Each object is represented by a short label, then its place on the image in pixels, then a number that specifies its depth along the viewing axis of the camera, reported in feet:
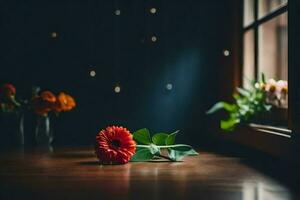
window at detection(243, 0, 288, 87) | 7.76
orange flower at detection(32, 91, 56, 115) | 8.45
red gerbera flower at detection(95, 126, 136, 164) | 5.73
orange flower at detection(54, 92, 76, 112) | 8.62
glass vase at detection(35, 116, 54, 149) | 8.54
